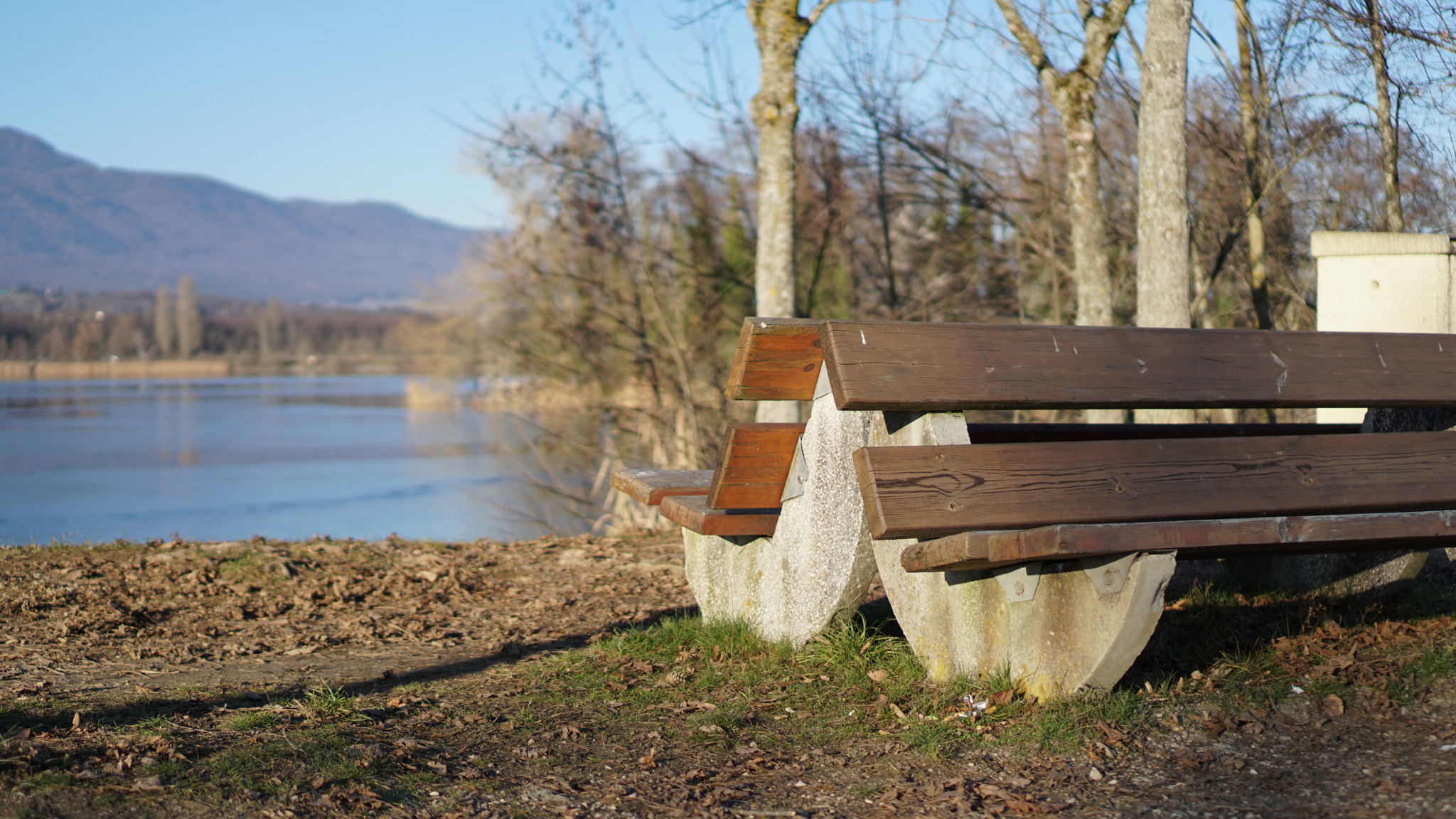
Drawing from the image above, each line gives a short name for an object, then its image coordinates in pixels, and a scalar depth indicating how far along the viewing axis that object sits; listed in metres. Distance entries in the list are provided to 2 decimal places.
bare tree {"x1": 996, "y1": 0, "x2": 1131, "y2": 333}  7.32
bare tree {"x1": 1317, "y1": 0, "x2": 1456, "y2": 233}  6.54
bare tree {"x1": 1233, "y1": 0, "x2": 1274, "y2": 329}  8.95
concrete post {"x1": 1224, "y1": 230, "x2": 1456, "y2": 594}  5.34
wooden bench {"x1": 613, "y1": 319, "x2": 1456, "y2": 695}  2.77
